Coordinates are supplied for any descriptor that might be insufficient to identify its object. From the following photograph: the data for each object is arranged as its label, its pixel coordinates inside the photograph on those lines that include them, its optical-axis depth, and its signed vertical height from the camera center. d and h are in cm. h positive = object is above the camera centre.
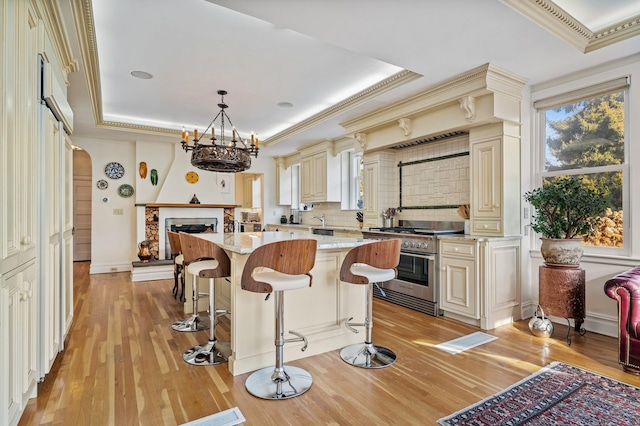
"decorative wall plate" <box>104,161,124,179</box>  672 +83
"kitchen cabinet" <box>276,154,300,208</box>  817 +70
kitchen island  254 -78
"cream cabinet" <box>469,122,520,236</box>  366 +36
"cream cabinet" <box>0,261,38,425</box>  153 -63
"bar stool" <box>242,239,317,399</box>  215 -43
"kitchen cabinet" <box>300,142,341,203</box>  653 +75
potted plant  316 -4
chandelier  371 +62
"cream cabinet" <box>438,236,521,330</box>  354 -70
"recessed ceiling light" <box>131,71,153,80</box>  391 +156
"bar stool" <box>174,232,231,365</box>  264 -43
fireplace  689 -24
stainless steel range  396 -66
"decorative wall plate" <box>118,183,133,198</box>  685 +45
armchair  247 -75
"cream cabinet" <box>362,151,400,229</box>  518 +41
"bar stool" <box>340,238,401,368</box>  256 -45
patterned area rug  193 -114
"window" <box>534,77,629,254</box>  332 +69
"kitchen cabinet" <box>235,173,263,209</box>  1036 +71
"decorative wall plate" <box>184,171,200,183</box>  712 +74
